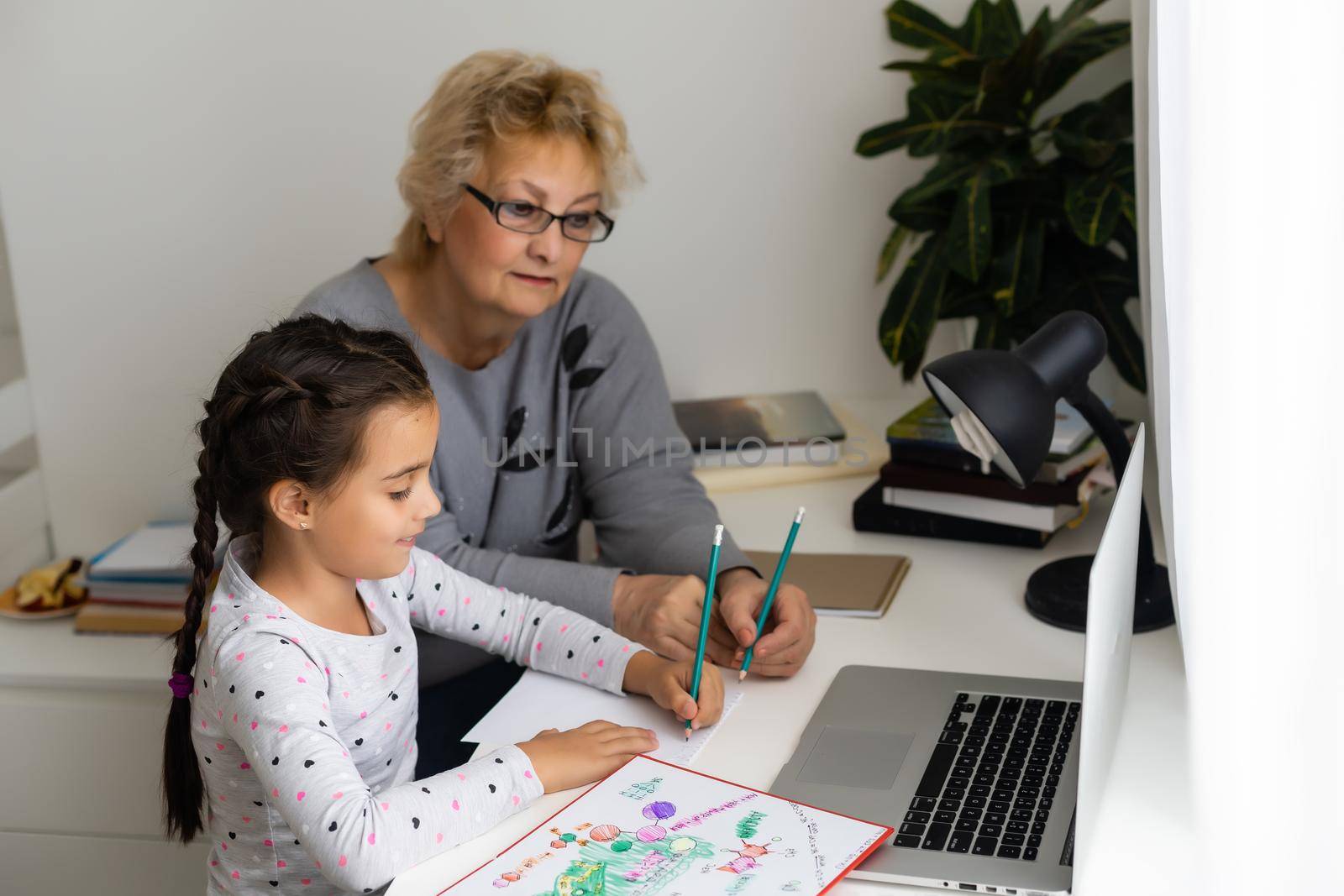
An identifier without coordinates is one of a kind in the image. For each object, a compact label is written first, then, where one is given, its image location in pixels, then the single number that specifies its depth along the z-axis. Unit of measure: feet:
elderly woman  4.88
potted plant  5.75
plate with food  6.45
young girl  3.31
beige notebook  4.71
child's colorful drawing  3.00
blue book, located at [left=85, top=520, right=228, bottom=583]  6.40
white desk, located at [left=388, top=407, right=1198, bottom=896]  3.22
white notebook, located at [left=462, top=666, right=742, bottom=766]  3.83
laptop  3.06
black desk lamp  3.78
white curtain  3.01
